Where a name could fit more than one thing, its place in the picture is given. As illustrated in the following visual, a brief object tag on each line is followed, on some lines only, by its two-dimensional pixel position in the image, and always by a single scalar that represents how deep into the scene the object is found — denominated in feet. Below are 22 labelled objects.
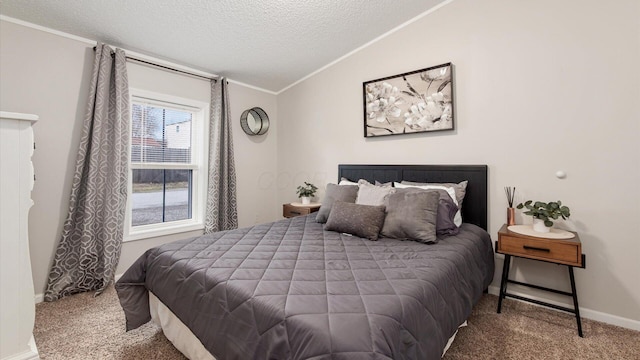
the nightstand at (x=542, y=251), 5.98
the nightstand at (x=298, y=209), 11.30
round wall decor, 12.65
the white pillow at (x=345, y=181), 9.90
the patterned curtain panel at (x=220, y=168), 11.23
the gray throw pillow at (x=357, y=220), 6.97
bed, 3.23
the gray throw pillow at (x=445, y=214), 7.06
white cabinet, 4.28
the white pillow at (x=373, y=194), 7.97
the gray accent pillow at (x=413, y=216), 6.58
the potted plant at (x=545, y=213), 6.41
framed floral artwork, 8.75
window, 9.99
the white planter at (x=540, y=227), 6.62
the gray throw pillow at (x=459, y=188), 8.02
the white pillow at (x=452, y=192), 7.75
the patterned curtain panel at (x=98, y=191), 8.07
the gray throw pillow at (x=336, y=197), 8.66
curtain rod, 9.31
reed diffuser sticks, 7.52
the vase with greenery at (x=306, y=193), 11.99
